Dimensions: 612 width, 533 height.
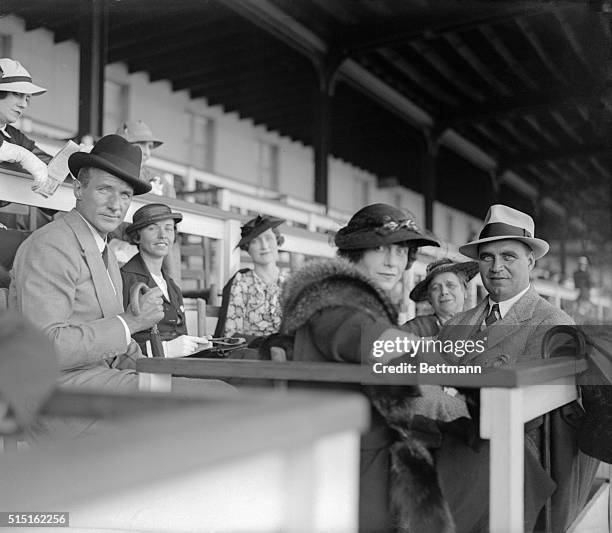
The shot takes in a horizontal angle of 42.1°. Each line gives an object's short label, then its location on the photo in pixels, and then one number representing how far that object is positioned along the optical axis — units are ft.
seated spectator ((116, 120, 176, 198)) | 10.10
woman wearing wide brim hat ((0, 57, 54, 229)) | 7.36
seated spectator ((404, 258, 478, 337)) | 7.21
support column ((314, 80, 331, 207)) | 18.79
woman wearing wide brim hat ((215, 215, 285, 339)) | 9.16
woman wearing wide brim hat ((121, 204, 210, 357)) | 7.71
